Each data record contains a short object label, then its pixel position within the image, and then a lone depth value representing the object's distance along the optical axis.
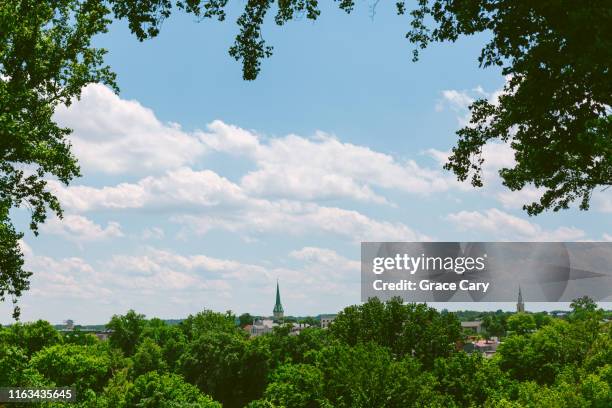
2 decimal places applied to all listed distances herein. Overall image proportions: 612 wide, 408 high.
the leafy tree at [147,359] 90.25
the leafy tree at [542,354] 69.81
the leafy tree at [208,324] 103.56
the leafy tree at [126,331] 113.12
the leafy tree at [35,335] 82.19
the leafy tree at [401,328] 59.56
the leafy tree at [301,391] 51.78
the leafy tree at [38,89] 25.14
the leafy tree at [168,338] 101.19
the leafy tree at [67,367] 64.94
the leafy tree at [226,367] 77.25
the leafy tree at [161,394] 52.06
